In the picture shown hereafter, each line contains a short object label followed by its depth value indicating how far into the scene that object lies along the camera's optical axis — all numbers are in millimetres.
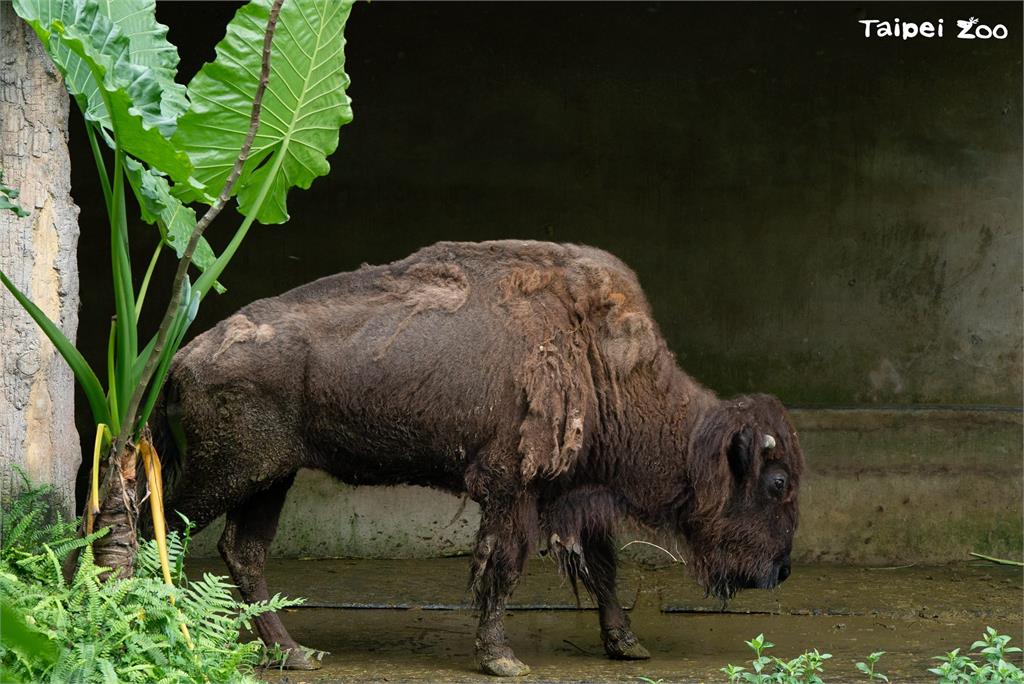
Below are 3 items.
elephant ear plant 7660
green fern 6926
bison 10805
